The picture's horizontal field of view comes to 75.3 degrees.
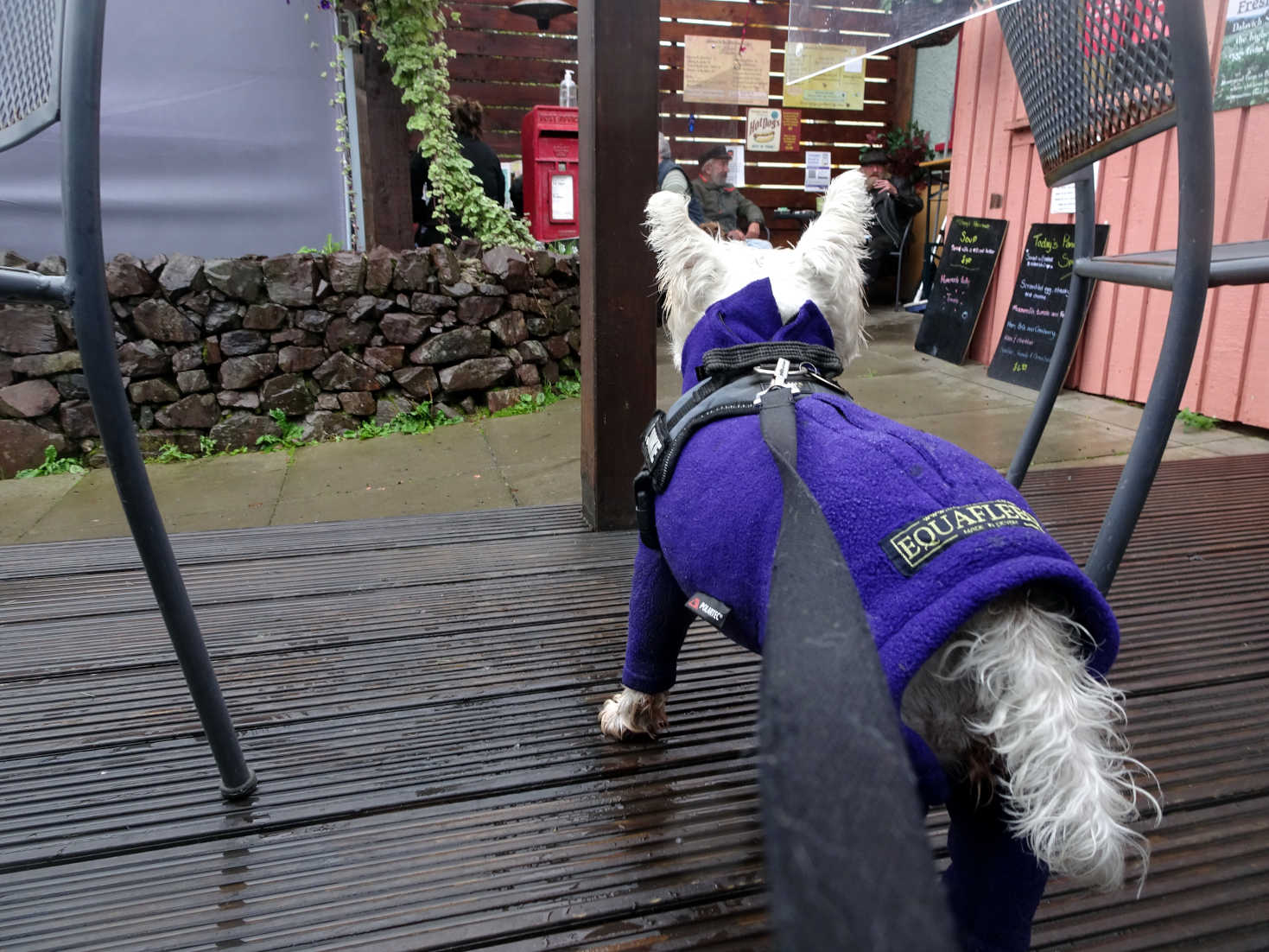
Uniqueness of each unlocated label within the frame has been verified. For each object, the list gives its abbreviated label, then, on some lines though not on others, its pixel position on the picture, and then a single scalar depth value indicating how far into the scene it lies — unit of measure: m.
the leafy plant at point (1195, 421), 4.68
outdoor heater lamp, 8.09
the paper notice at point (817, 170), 9.78
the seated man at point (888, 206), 8.80
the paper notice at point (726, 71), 9.08
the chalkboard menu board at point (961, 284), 6.49
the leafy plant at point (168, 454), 5.16
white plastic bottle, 7.77
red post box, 7.14
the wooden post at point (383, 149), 6.06
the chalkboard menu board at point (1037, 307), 5.74
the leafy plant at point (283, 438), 5.36
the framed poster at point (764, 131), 9.60
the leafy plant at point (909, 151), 9.45
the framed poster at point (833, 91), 9.42
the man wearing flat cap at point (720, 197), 8.34
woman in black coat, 6.91
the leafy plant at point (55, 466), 4.98
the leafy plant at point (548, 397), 5.88
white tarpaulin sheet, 5.33
